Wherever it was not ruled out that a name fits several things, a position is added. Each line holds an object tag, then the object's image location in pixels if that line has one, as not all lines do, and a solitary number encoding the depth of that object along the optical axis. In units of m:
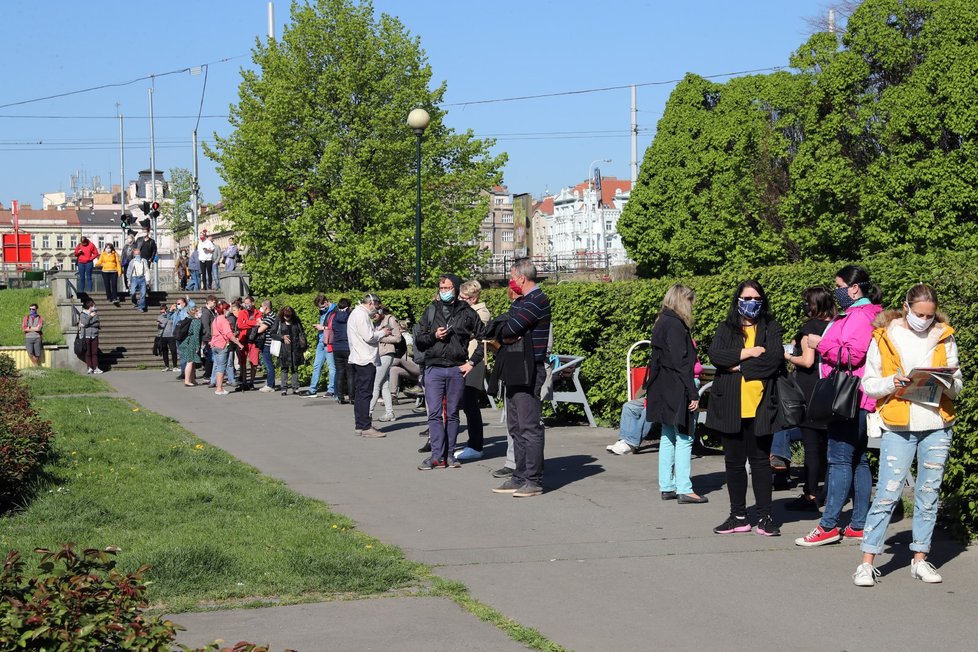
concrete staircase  30.38
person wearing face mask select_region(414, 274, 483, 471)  11.44
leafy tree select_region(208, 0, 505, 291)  32.44
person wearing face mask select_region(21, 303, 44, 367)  30.62
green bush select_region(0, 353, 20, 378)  15.73
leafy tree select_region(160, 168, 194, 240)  108.50
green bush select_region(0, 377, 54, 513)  9.09
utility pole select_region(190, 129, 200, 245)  73.49
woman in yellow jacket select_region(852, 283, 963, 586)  6.67
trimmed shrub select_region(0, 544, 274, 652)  3.75
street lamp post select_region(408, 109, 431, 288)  21.23
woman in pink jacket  7.70
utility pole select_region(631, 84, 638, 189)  59.19
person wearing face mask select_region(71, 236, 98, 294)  32.75
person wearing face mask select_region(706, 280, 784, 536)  8.01
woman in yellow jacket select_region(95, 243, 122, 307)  33.62
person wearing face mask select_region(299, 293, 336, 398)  19.84
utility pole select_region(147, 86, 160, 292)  79.44
